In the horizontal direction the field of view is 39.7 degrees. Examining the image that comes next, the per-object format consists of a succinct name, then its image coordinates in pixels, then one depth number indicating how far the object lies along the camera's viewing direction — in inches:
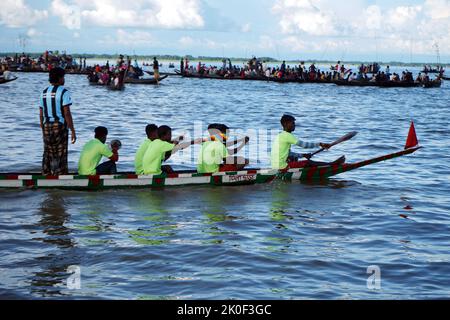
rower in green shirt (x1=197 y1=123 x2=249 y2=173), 472.2
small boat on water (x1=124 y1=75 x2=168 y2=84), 1910.7
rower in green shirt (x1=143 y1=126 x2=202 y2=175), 457.1
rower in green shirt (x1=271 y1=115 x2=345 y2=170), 496.7
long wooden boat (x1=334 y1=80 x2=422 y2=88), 2164.1
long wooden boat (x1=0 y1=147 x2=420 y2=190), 450.3
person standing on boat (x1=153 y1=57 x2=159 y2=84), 1978.1
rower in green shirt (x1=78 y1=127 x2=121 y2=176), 448.8
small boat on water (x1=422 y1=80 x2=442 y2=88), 2257.6
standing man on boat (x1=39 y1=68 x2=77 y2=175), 423.5
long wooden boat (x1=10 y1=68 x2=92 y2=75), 2493.8
